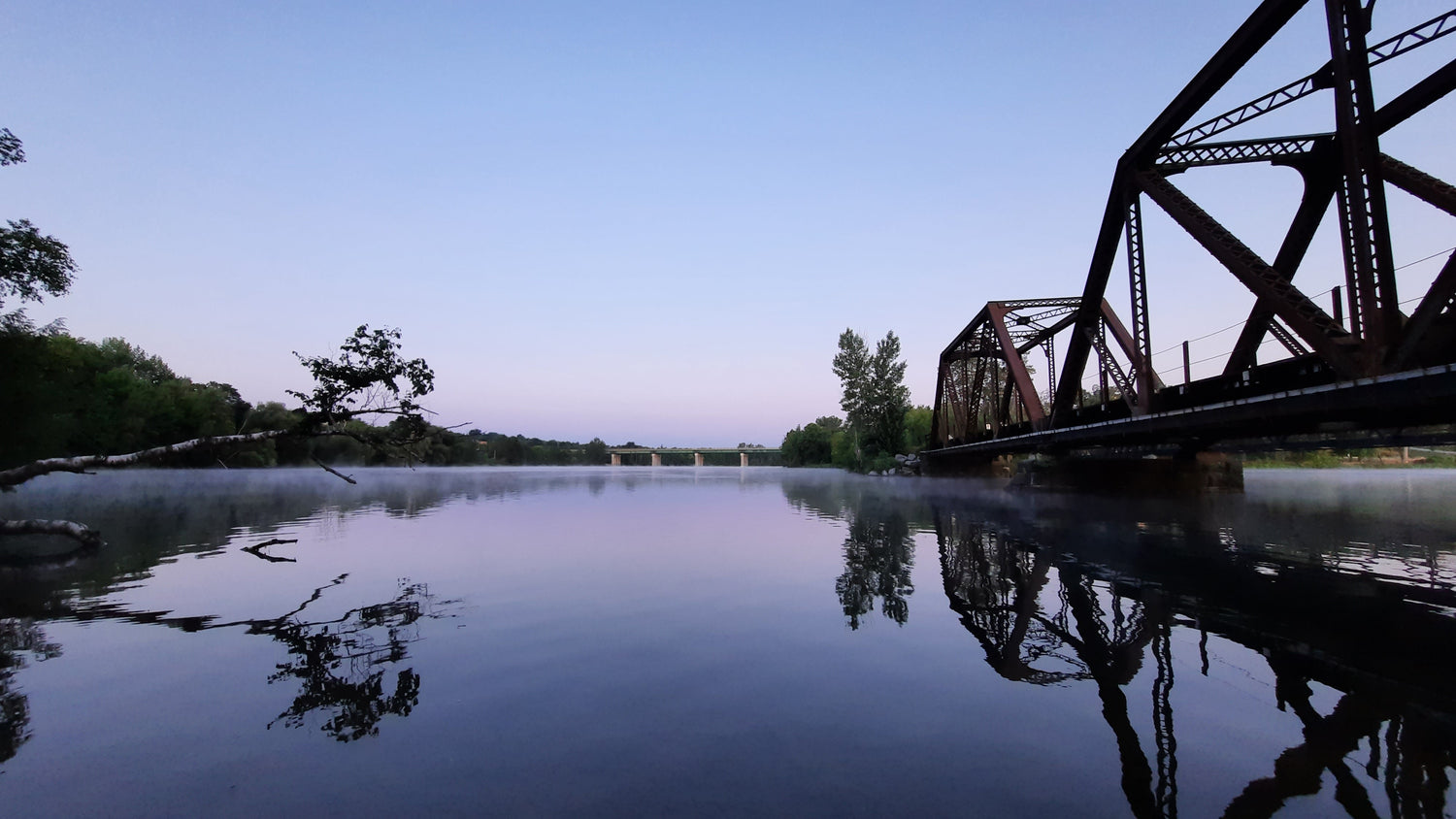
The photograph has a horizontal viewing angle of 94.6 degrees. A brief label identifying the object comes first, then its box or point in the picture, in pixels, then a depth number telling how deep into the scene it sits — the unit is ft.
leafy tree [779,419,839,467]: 633.61
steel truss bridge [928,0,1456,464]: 39.63
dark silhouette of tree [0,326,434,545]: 64.75
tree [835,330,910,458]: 377.09
